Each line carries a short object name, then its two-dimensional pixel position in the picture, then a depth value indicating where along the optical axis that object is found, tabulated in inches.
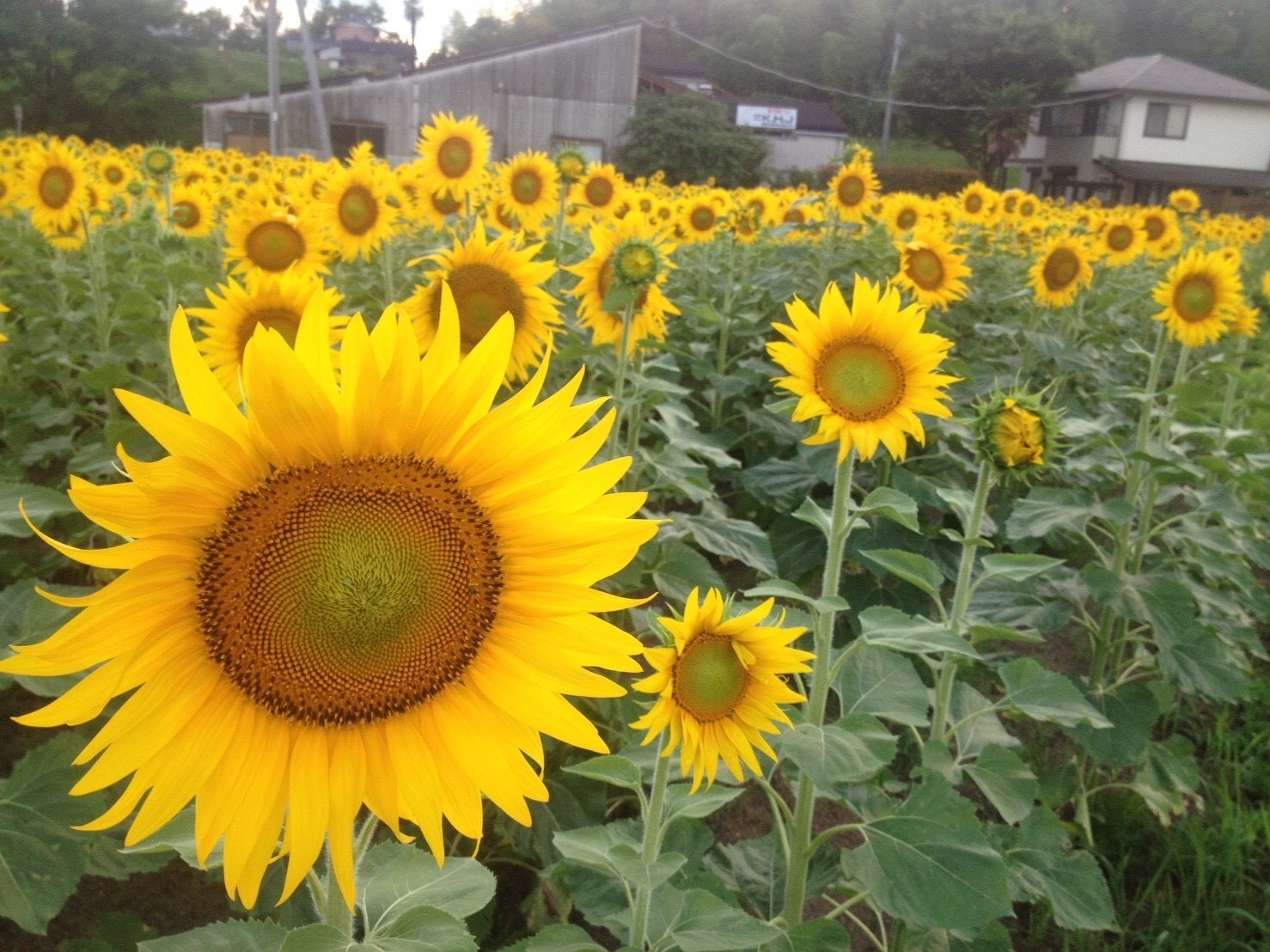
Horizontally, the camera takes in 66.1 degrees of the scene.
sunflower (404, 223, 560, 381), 110.0
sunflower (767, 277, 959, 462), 91.2
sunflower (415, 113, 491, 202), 207.2
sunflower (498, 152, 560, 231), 211.9
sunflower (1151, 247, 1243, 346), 165.3
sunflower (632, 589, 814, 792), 59.1
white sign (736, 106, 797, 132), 1529.3
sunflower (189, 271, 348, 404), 88.4
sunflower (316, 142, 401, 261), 175.2
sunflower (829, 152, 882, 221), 263.4
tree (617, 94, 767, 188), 1147.3
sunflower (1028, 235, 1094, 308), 207.5
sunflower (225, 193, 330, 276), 143.5
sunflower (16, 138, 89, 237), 196.5
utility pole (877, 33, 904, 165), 1291.8
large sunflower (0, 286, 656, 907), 37.3
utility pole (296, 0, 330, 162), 443.2
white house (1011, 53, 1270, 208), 1553.9
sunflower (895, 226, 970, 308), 183.8
